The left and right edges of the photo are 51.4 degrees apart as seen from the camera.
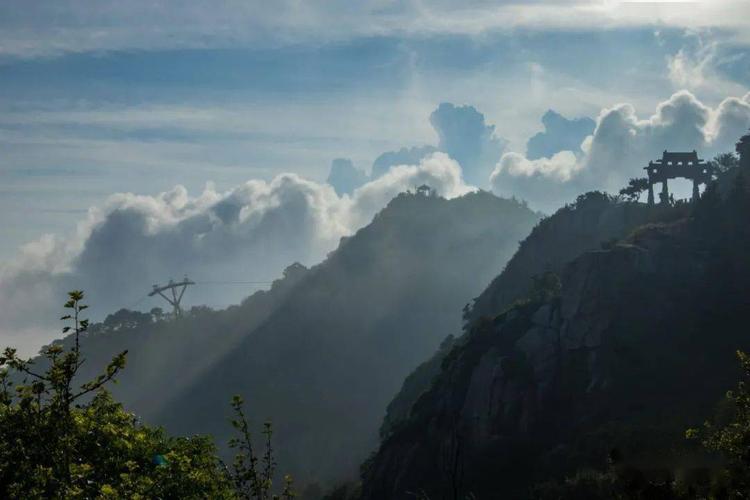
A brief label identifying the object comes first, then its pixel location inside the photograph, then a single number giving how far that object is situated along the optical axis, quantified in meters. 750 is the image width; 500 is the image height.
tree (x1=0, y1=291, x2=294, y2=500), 21.19
